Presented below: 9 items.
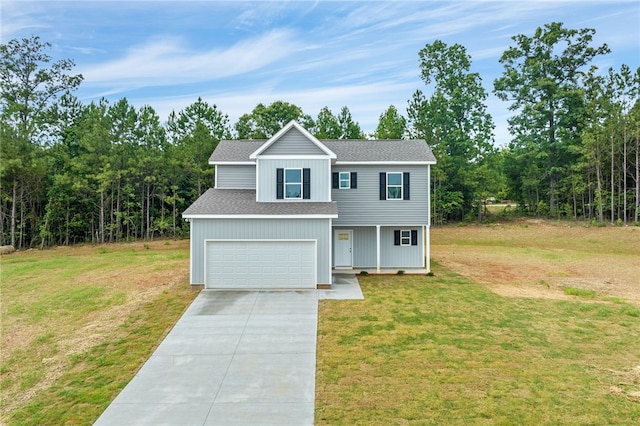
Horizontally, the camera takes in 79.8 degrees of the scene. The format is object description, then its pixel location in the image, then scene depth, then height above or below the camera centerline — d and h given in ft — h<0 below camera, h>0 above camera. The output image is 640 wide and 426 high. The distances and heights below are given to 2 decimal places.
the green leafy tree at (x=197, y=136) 112.27 +23.10
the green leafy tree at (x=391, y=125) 133.90 +30.26
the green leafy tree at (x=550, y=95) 131.64 +39.51
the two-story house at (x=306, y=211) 50.55 -0.47
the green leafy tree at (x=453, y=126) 132.16 +29.71
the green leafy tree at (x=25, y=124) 95.61 +23.40
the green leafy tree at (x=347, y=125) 146.30 +31.75
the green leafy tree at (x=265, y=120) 136.87 +32.25
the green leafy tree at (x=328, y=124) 143.23 +31.69
